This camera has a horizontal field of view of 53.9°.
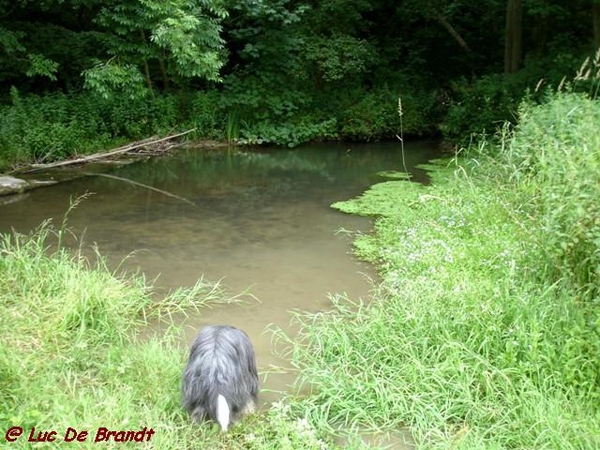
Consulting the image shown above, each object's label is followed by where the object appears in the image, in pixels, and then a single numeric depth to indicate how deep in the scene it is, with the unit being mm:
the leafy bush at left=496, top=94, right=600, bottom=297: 3082
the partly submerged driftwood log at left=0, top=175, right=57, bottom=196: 7281
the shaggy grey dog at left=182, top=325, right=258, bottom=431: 2639
